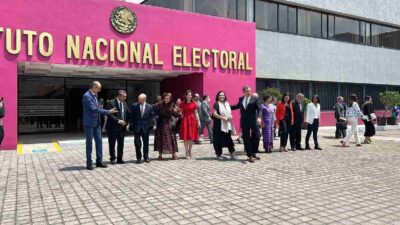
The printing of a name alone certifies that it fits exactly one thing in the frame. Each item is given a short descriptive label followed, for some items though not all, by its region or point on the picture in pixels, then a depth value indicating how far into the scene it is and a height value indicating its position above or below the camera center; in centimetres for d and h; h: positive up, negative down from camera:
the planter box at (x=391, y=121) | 2179 -55
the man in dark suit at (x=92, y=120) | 752 -16
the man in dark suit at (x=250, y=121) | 842 -21
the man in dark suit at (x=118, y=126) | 819 -31
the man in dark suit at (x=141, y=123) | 846 -25
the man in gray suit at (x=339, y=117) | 1462 -24
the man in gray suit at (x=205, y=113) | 1252 -3
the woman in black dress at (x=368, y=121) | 1289 -33
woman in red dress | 910 -30
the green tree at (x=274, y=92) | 1653 +91
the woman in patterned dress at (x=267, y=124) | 1037 -35
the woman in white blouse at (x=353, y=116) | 1202 -14
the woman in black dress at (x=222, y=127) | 895 -37
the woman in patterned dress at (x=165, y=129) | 882 -41
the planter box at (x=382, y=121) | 2127 -54
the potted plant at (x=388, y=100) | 2107 +69
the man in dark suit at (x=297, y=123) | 1091 -33
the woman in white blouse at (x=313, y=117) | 1131 -16
